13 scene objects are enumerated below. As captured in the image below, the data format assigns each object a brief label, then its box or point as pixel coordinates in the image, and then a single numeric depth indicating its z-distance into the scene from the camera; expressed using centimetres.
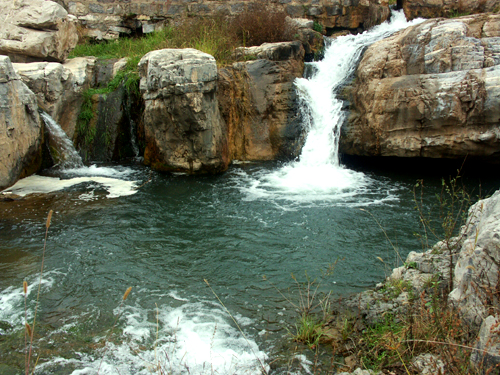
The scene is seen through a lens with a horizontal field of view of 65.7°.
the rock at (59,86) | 834
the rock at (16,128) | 689
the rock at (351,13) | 1223
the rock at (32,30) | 873
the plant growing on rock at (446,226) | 290
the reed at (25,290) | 163
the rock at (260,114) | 914
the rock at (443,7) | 1037
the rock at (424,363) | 219
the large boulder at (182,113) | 769
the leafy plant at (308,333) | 321
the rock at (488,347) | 182
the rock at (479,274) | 209
